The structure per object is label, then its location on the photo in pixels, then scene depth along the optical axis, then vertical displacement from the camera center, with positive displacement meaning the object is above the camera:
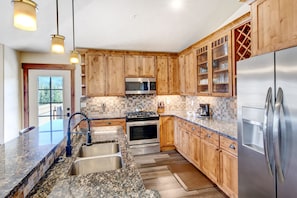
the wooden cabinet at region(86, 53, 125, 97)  4.28 +0.60
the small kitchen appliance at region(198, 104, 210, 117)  3.91 -0.25
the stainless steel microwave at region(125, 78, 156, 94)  4.45 +0.36
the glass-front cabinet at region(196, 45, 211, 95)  3.59 +0.60
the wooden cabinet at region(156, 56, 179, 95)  4.73 +0.64
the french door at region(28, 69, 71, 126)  4.32 +0.12
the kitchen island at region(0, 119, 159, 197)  0.94 -0.49
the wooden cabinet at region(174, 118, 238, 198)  2.24 -0.86
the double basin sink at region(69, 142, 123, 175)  1.48 -0.55
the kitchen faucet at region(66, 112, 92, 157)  1.58 -0.42
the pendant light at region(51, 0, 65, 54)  1.89 +0.60
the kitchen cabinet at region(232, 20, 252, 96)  2.62 +0.82
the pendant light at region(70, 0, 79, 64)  2.70 +0.65
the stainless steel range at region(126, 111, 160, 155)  4.13 -0.79
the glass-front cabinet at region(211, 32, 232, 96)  2.85 +0.56
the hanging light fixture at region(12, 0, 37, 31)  1.09 +0.54
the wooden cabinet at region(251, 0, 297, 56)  1.43 +0.66
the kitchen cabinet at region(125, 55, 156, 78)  4.50 +0.85
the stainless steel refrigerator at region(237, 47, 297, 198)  1.28 -0.21
